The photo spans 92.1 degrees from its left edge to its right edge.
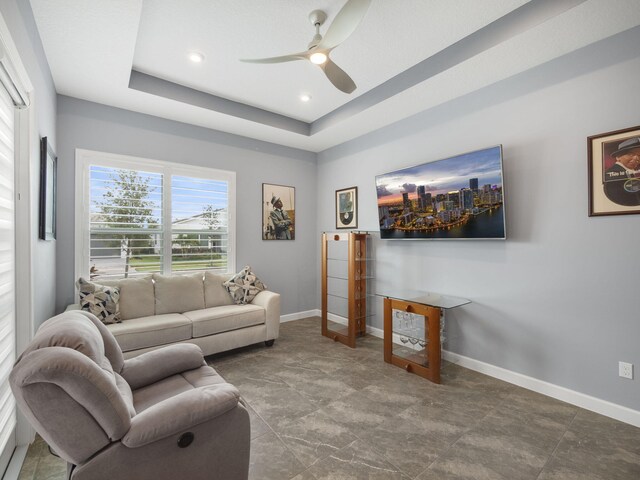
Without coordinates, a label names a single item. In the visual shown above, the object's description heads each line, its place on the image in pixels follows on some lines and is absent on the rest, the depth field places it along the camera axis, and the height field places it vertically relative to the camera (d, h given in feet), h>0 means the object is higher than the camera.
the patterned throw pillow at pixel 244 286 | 13.16 -1.93
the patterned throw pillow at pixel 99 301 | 9.93 -1.90
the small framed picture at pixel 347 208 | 15.17 +1.69
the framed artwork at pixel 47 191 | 7.81 +1.45
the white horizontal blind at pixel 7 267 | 5.85 -0.46
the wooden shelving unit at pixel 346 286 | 12.85 -2.10
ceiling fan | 6.07 +4.50
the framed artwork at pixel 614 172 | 7.30 +1.65
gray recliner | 3.57 -2.40
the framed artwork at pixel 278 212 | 15.66 +1.54
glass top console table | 9.56 -3.21
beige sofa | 10.00 -2.66
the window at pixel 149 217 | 11.37 +1.04
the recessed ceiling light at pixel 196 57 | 9.18 +5.60
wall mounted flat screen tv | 9.50 +1.45
